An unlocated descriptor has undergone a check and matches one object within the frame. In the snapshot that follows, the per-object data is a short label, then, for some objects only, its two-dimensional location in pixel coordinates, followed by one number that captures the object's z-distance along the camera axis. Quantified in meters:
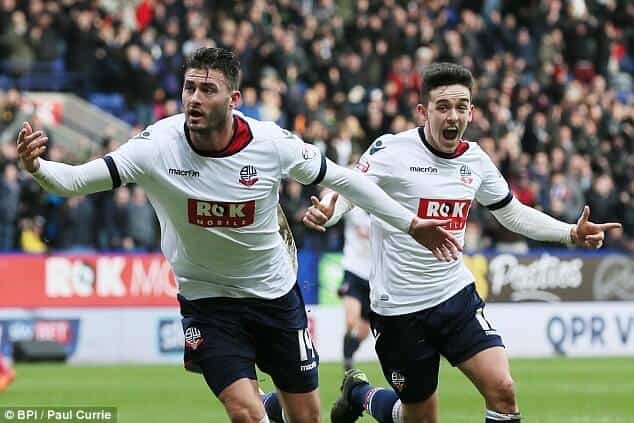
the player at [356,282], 14.70
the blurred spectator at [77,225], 20.44
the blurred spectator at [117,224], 20.67
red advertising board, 19.53
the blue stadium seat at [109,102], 24.59
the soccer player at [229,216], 7.68
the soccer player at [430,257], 8.88
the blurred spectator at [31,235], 20.53
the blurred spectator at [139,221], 20.76
